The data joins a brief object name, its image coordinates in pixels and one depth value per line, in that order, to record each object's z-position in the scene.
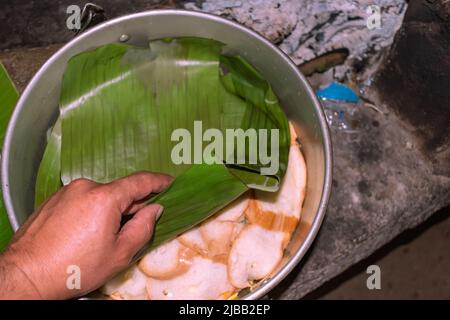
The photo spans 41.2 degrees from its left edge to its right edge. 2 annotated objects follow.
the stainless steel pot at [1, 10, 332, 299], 0.98
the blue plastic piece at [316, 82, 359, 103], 1.32
